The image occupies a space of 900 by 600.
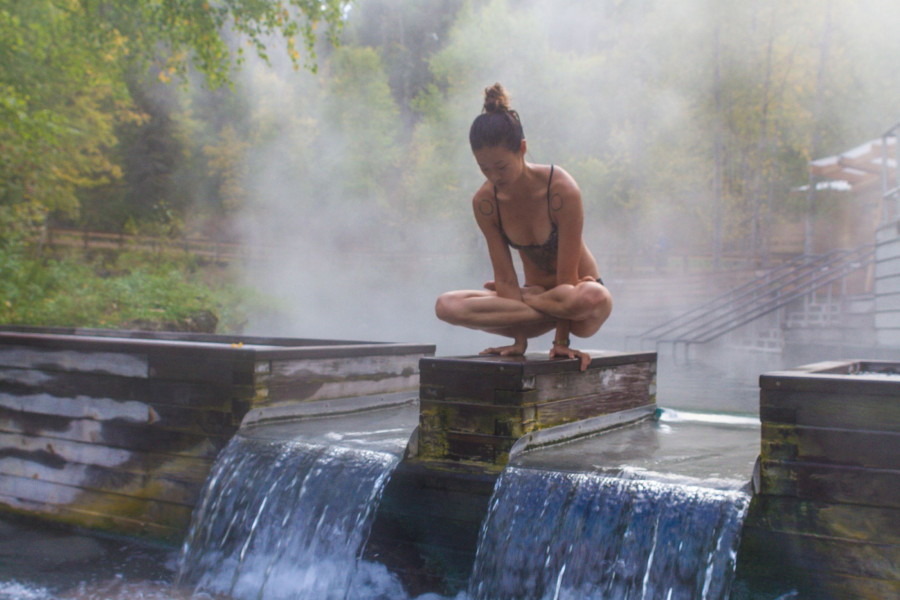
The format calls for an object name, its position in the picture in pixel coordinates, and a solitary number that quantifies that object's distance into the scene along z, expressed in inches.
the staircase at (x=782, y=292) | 524.1
